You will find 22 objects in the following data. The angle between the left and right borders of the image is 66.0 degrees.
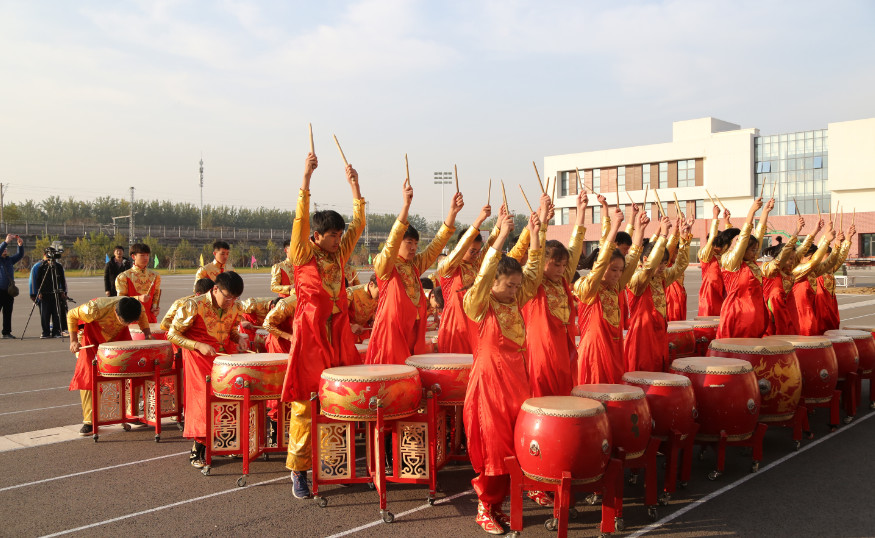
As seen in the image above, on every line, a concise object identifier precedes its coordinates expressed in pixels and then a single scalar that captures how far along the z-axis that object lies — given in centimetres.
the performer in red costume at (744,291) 661
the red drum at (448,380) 481
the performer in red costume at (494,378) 405
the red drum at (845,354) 644
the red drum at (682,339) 655
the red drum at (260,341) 680
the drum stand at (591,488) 386
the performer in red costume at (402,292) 532
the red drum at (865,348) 682
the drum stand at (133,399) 627
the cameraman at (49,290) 1330
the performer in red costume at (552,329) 438
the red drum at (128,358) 615
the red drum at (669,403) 455
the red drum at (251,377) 509
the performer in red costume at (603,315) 495
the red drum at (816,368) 589
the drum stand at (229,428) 527
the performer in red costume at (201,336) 555
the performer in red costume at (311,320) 477
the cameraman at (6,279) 1349
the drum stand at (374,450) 467
